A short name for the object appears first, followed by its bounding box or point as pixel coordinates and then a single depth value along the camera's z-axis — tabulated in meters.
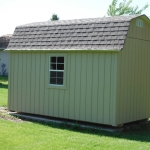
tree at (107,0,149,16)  37.97
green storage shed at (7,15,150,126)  10.91
